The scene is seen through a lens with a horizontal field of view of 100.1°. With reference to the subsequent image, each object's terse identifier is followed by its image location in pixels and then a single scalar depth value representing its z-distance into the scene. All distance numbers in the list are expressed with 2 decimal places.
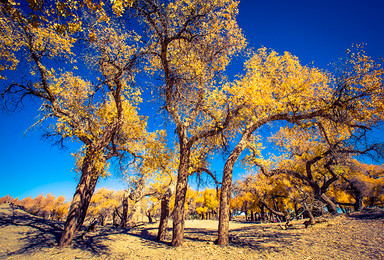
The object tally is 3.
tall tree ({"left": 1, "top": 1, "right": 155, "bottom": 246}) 6.70
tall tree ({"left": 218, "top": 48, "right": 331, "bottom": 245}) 6.89
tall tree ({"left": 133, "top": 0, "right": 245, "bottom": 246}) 6.59
